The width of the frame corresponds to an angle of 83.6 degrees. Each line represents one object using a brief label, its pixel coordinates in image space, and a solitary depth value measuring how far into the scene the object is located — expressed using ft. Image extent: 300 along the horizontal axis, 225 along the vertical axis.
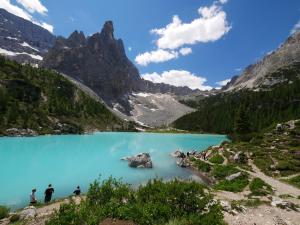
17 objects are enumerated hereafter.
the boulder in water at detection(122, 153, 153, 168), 99.71
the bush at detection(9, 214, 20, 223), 35.27
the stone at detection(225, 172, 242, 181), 71.94
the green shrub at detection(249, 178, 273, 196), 56.52
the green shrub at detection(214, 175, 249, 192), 63.85
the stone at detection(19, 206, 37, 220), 35.88
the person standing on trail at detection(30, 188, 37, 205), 49.46
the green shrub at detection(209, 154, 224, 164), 101.05
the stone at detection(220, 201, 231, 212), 40.09
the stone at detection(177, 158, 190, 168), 105.93
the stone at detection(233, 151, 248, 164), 95.03
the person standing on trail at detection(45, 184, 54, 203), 52.86
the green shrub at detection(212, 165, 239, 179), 79.37
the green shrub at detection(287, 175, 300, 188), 68.53
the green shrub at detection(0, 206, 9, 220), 38.13
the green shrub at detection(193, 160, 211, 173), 92.76
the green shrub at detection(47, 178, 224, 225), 27.11
